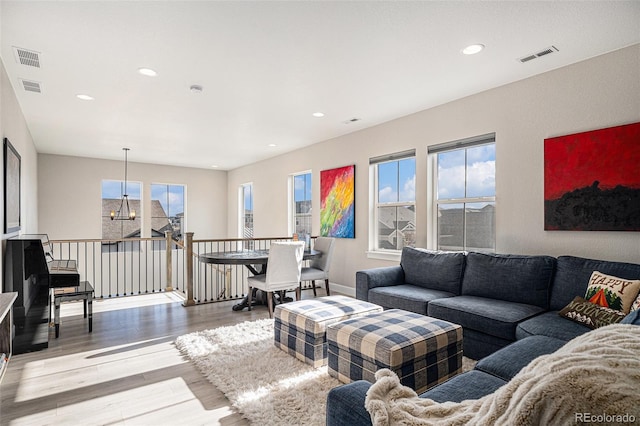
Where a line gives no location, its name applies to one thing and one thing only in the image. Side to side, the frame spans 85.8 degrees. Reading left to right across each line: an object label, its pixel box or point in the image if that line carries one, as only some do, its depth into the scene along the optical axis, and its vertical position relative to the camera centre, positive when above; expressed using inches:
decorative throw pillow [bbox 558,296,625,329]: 89.1 -26.4
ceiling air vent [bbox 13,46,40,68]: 112.3 +54.2
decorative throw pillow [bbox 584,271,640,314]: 90.9 -20.8
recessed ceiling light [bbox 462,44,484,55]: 110.0 +54.3
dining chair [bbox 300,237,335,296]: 190.2 -28.5
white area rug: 83.6 -47.3
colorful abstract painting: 215.9 +9.3
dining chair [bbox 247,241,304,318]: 164.1 -25.9
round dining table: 167.5 -20.7
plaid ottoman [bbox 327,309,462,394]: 85.0 -34.4
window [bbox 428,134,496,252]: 152.1 +10.5
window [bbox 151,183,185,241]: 341.1 +7.9
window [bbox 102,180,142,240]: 315.6 +10.2
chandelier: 318.0 +7.4
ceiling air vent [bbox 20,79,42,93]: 137.4 +53.9
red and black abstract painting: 109.1 +12.1
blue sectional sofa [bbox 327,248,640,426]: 61.9 -29.8
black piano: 125.8 -27.0
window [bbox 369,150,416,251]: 185.8 +8.6
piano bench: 140.4 -33.2
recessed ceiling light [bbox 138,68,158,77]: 125.7 +53.9
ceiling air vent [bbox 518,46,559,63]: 112.3 +54.4
